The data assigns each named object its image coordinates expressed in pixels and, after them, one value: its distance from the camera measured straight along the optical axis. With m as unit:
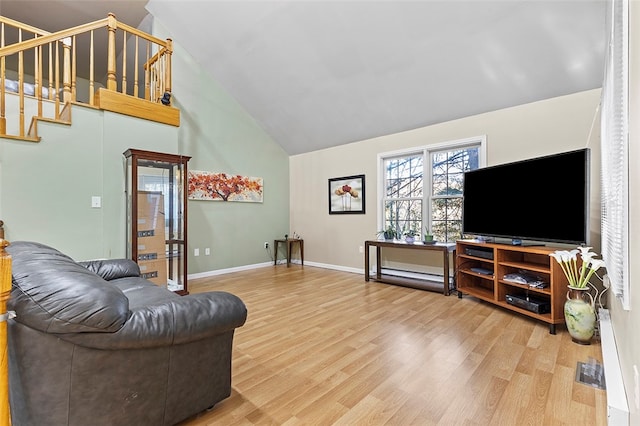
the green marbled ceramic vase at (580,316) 2.31
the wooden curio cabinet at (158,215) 3.49
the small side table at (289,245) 5.84
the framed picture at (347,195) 5.18
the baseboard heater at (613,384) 1.28
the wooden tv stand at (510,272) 2.62
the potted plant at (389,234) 4.51
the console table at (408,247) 3.71
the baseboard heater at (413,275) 4.26
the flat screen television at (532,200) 2.58
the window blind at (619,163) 1.22
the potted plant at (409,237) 4.20
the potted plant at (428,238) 4.06
